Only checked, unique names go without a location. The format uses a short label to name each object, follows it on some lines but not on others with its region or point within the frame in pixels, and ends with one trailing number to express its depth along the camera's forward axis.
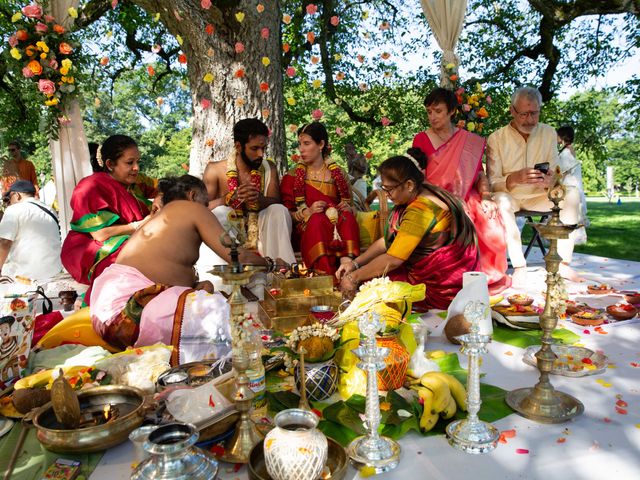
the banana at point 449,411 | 2.05
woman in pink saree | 4.52
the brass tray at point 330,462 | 1.62
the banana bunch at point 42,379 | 2.29
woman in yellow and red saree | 3.63
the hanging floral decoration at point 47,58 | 5.23
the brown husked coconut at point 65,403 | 1.91
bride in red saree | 4.49
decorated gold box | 3.36
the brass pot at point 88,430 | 1.86
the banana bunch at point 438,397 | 2.00
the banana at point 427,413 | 1.99
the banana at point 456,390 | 2.12
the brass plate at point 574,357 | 2.52
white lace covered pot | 1.52
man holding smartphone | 4.67
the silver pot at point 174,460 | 1.35
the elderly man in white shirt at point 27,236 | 5.19
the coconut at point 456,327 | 2.92
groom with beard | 4.65
